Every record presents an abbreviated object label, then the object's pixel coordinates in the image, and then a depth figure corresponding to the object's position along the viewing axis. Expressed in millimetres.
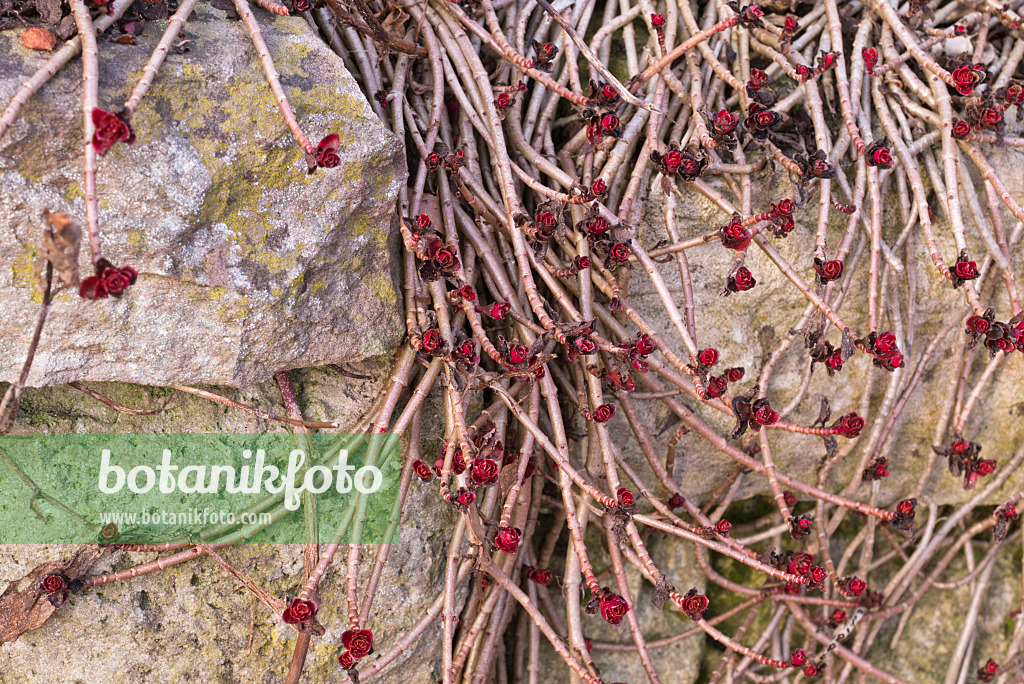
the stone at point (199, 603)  1097
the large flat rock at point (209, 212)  1028
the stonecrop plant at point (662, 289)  1082
